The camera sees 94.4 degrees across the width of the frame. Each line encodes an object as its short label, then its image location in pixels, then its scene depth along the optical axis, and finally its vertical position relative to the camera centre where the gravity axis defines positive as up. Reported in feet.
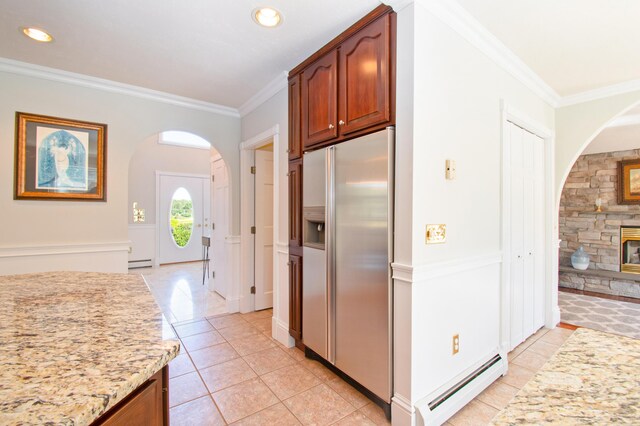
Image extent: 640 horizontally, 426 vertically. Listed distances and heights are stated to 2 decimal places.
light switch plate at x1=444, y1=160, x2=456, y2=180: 5.98 +0.88
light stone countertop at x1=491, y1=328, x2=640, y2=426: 1.85 -1.28
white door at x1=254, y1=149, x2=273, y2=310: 12.06 -0.57
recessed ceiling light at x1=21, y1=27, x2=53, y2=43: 6.70 +4.13
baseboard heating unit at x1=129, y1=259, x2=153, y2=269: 20.00 -3.49
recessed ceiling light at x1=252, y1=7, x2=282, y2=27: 5.98 +4.11
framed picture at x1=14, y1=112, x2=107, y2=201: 8.30 +1.59
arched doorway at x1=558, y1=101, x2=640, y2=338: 14.16 -0.59
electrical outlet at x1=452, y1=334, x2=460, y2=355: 6.24 -2.75
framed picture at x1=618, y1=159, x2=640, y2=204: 15.42 +1.73
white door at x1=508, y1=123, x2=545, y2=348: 8.45 -0.61
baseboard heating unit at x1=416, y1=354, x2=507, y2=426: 5.40 -3.69
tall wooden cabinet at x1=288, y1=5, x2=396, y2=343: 5.84 +2.68
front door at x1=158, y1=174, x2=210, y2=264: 21.38 -0.24
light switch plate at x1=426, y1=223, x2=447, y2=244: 5.65 -0.39
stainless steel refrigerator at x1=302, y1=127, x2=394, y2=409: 5.78 -0.97
